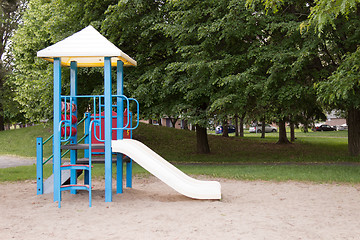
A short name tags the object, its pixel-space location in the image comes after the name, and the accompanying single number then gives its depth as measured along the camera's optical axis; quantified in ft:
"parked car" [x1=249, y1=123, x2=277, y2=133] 177.88
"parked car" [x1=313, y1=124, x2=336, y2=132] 195.72
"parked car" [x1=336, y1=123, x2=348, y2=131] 220.02
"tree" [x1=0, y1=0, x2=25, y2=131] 99.40
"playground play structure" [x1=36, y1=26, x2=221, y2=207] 24.49
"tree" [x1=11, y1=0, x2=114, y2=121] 52.65
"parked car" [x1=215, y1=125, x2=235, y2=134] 166.25
